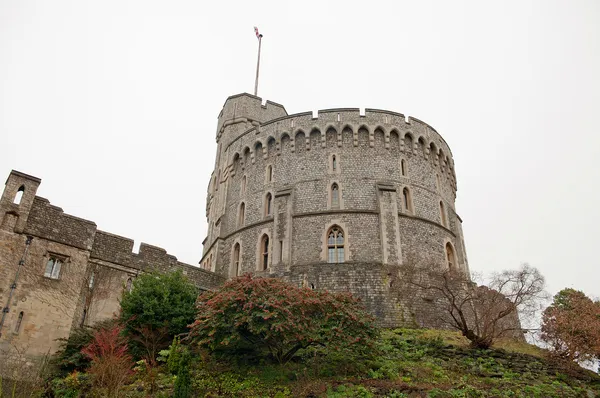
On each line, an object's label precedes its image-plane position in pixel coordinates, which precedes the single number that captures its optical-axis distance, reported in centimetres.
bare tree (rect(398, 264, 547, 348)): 1695
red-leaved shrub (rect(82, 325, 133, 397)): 1302
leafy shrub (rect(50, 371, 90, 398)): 1367
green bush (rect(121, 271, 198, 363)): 1603
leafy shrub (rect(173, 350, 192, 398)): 1221
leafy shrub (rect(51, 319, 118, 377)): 1622
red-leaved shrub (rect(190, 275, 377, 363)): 1366
